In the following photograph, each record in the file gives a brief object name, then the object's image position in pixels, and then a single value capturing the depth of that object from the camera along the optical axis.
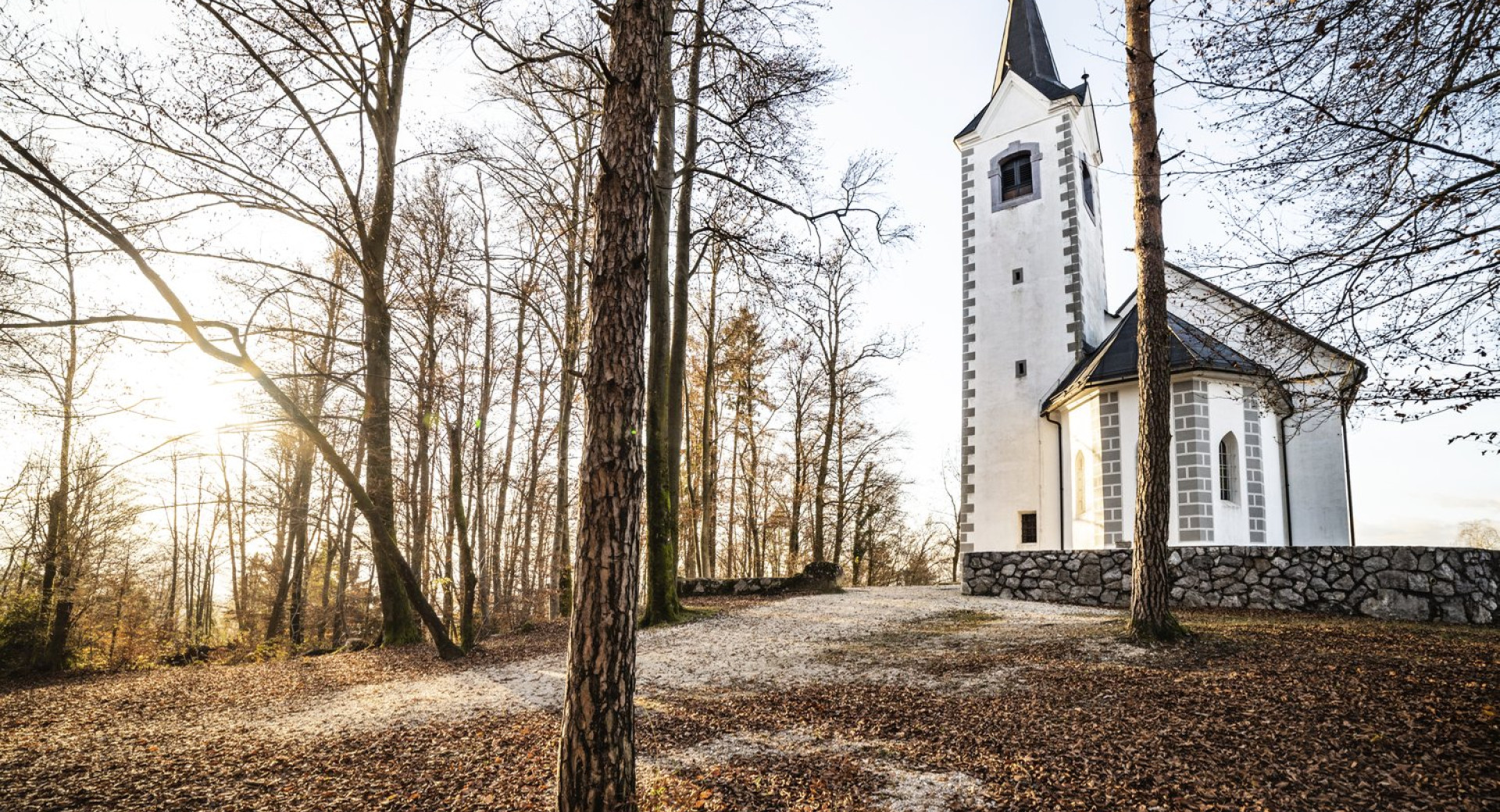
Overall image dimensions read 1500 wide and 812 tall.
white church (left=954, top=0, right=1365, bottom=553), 12.76
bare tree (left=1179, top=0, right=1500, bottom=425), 4.66
